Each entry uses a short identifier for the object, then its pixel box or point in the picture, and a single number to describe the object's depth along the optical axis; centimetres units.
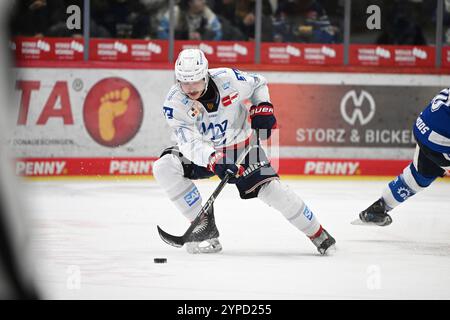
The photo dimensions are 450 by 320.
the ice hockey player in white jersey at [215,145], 768
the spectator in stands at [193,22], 1573
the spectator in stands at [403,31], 1641
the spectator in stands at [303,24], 1608
